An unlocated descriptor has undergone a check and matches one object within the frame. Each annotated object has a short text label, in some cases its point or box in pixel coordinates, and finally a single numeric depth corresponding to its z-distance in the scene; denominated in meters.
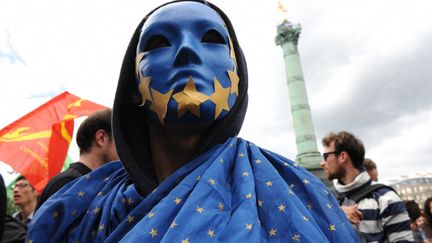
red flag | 3.91
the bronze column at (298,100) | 16.91
